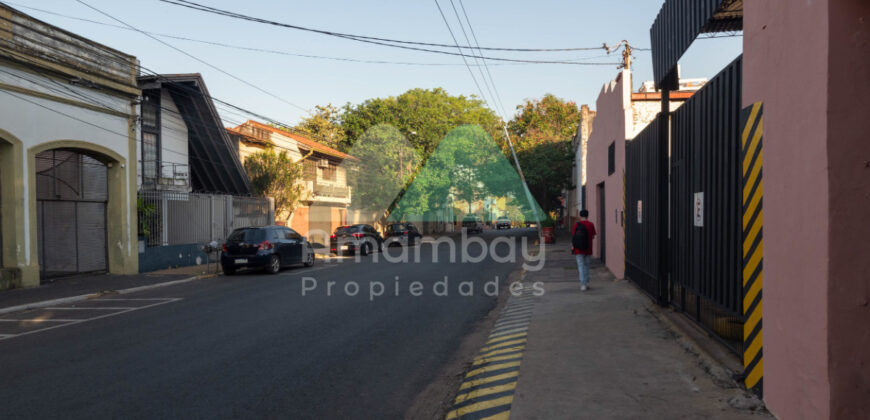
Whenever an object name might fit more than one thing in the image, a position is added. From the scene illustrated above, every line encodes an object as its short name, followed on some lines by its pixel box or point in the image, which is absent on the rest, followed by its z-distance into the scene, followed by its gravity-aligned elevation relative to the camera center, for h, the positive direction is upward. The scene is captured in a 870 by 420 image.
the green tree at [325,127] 50.46 +7.02
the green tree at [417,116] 42.84 +6.65
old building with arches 14.66 +1.55
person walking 12.34 -0.86
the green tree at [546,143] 43.53 +4.72
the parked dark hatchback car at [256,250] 17.95 -1.35
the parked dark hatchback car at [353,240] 27.27 -1.63
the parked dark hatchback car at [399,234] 34.72 -1.73
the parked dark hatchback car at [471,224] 55.00 -1.88
